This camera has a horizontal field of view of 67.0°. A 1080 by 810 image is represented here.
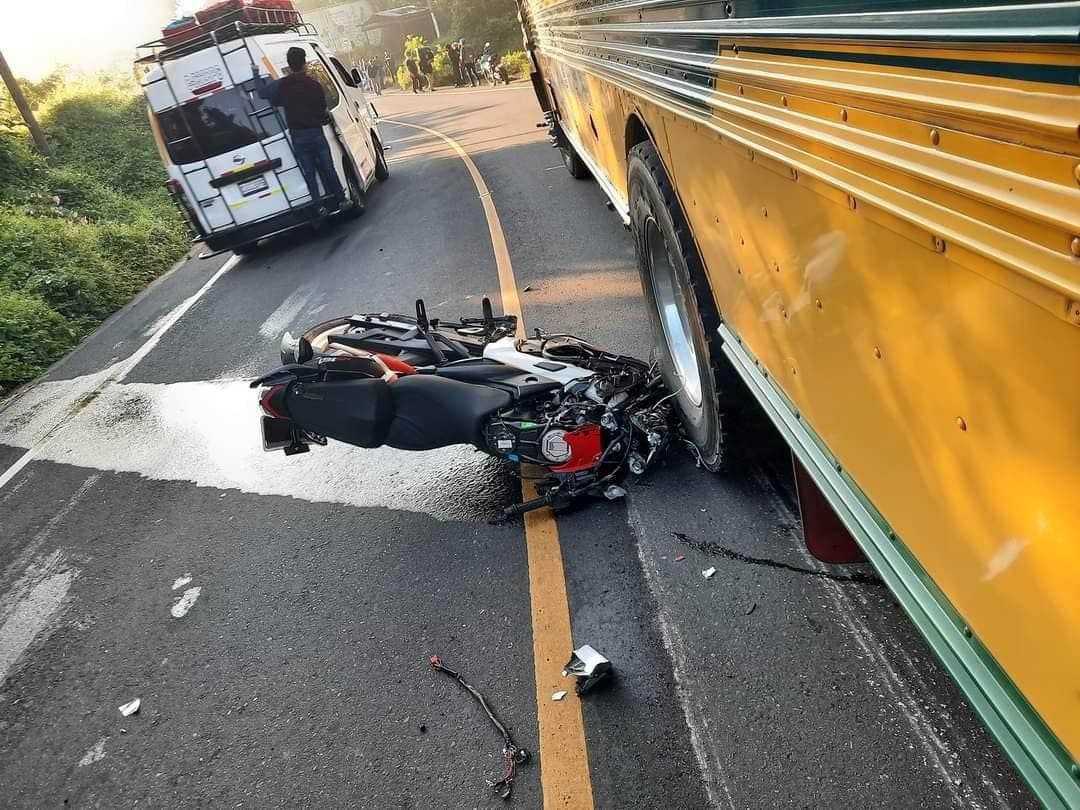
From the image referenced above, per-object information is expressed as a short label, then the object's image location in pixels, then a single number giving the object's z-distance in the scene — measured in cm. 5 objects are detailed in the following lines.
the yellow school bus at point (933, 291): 109
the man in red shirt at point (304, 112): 970
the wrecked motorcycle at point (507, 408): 360
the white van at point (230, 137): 948
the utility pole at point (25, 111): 1666
